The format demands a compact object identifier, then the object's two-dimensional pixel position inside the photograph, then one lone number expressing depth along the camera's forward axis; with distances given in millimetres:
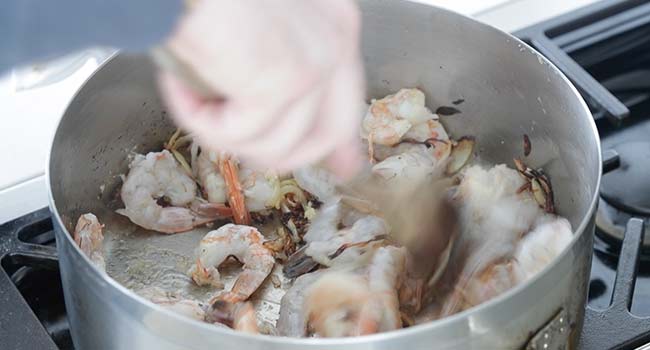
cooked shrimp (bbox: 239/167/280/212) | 1119
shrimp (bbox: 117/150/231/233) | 1105
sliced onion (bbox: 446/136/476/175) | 1180
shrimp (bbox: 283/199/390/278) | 1042
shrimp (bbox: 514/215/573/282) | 936
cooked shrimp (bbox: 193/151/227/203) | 1121
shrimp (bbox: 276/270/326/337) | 913
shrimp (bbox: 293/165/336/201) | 1127
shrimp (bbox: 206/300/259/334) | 907
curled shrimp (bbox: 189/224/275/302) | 1042
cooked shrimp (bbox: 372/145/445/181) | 1121
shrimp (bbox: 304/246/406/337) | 870
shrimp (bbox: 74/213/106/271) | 1012
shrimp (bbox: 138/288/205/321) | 931
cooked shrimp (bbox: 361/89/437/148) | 1154
